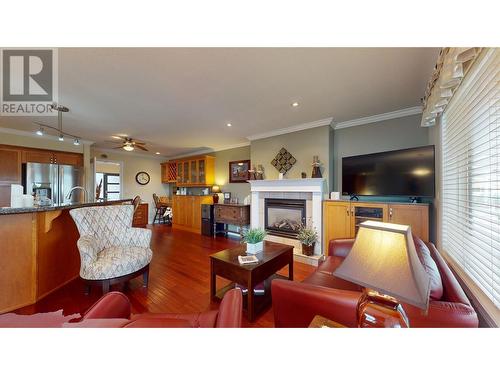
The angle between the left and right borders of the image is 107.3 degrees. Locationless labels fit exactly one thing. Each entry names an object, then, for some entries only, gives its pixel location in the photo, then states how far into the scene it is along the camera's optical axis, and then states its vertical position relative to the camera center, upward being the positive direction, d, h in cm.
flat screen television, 226 +20
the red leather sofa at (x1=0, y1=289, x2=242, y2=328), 66 -51
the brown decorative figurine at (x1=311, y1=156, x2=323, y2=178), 316 +35
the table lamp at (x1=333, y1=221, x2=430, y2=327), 64 -33
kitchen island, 168 -67
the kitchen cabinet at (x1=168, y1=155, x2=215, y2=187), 521 +50
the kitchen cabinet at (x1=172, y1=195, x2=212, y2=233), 508 -67
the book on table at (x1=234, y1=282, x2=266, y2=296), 191 -109
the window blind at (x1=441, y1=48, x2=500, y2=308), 96 +9
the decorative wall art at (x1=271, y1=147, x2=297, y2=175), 355 +52
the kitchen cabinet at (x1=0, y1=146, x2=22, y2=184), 347 +43
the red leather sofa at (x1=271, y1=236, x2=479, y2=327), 79 -57
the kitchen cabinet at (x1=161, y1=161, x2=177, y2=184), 614 +53
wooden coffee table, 162 -79
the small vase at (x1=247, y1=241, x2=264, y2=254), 201 -66
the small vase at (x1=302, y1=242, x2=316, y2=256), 302 -102
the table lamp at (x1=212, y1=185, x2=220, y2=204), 498 -7
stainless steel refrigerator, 363 +15
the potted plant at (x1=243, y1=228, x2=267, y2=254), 202 -59
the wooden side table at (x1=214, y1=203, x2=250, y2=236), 423 -64
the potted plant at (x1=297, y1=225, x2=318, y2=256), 302 -87
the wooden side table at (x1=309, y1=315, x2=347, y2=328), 83 -63
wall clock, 598 +32
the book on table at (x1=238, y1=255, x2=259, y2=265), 175 -70
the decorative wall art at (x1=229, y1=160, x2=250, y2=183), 462 +44
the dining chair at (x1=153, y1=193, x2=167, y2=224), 622 -69
